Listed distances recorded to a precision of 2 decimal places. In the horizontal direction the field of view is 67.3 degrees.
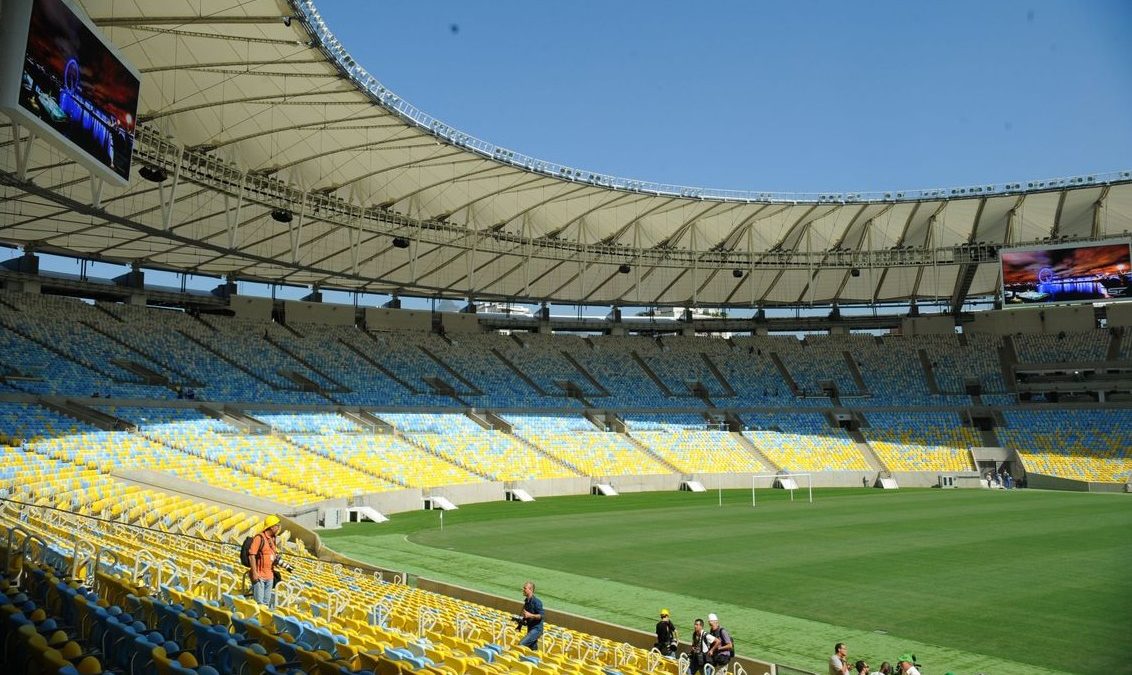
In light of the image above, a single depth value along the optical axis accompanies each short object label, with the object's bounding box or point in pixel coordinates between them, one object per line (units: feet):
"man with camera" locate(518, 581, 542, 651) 40.57
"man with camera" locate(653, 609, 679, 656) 41.24
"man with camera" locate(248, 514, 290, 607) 35.14
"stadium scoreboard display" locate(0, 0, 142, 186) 56.90
